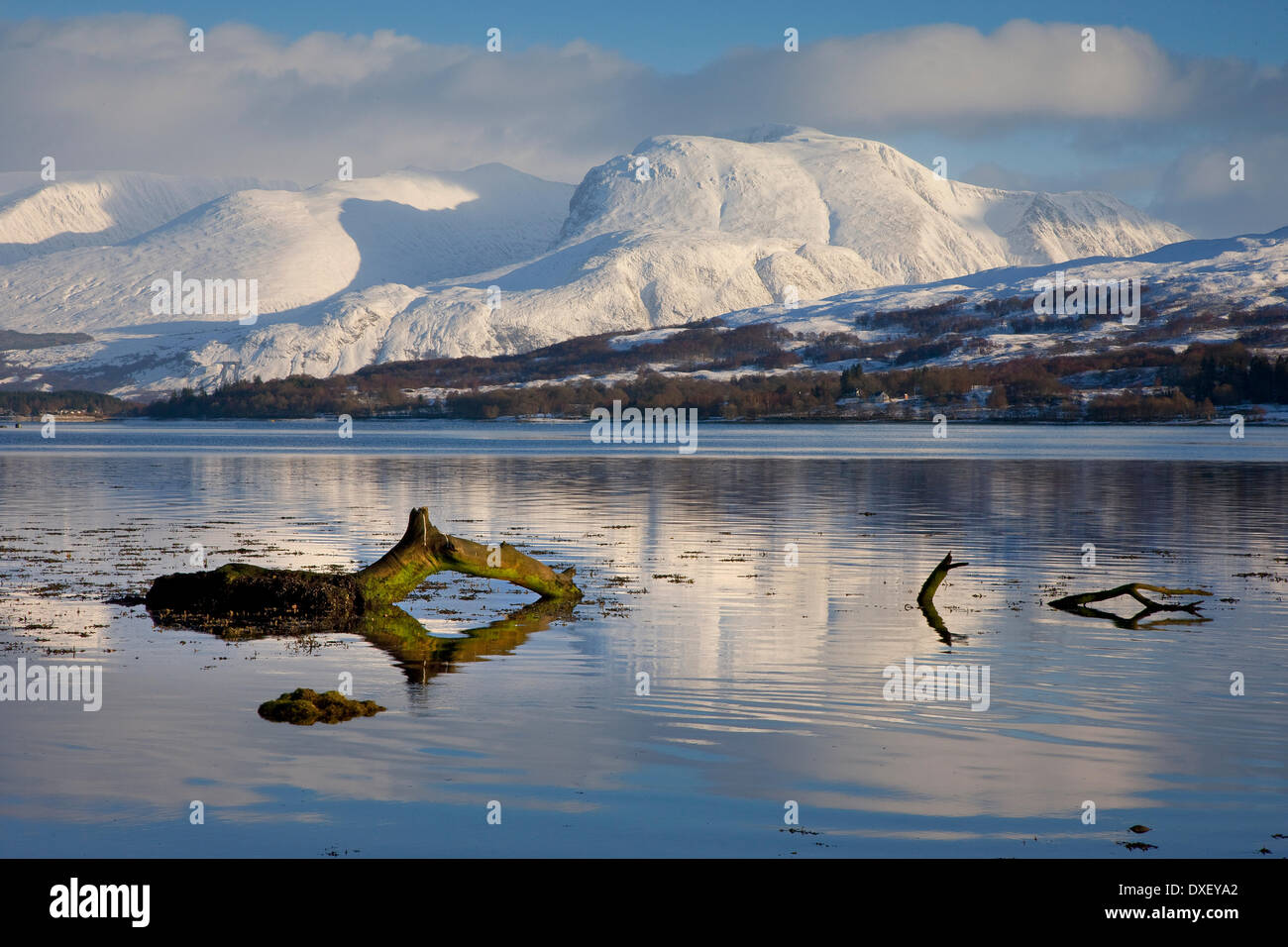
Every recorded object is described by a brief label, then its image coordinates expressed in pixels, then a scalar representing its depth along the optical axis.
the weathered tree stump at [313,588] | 33.72
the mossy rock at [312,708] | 22.25
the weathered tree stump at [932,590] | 34.13
